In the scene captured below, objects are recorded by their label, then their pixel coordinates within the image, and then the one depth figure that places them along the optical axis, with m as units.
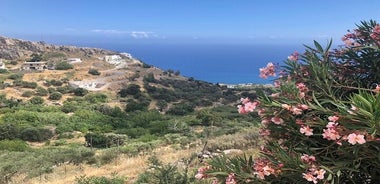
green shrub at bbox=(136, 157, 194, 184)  5.67
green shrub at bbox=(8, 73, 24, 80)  56.34
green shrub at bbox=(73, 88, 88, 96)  51.41
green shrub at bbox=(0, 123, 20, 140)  29.35
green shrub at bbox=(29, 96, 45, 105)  45.39
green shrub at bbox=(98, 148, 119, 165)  13.02
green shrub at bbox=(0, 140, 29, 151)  23.94
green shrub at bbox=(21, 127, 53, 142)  29.16
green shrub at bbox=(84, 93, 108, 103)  49.16
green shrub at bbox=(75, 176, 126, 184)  7.85
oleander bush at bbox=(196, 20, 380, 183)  2.54
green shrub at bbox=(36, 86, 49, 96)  49.42
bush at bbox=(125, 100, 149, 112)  45.81
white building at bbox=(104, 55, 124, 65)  81.74
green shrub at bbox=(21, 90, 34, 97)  47.85
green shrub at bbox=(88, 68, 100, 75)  65.31
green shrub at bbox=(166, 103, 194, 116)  46.06
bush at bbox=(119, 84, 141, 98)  53.59
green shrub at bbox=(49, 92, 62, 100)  48.47
